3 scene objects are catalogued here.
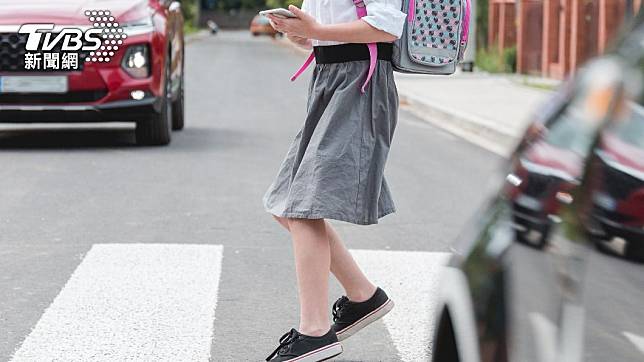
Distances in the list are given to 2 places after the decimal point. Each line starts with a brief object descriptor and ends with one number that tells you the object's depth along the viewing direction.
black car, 3.90
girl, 8.73
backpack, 8.85
